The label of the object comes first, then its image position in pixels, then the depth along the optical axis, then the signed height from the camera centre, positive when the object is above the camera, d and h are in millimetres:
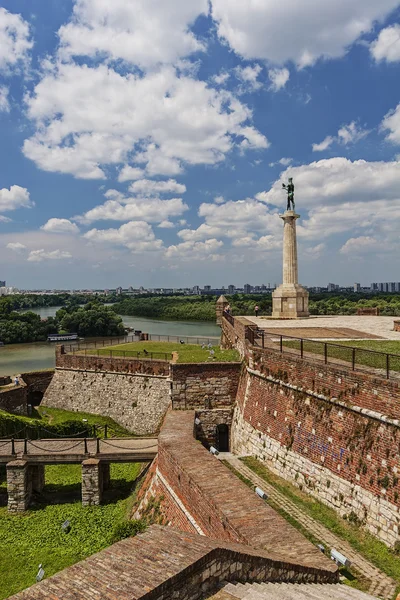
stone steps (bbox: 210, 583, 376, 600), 5250 -3990
